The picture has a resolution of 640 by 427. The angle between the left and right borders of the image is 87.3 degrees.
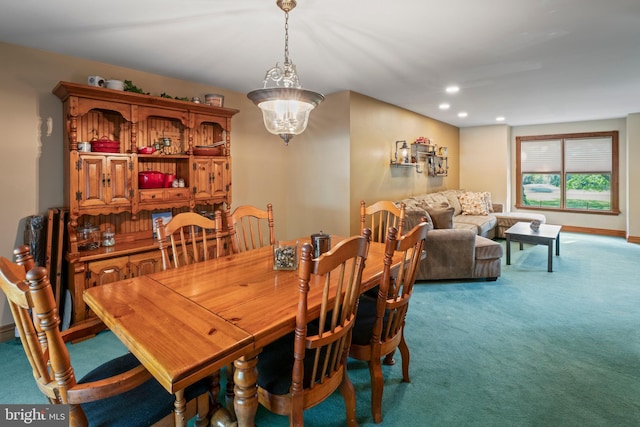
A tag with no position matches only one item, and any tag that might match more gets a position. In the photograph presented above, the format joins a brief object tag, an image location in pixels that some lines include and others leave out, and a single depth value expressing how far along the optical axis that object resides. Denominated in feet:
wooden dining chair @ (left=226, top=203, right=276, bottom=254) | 8.26
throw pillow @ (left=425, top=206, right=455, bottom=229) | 13.76
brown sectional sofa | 13.12
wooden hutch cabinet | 9.28
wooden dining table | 3.66
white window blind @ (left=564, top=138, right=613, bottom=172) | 22.63
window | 22.68
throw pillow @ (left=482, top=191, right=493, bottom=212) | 22.72
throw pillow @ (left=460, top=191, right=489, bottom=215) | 21.83
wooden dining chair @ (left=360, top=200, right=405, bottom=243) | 9.27
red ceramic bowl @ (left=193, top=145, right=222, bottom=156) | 12.12
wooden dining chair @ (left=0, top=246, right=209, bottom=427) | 3.41
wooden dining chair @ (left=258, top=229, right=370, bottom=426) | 4.27
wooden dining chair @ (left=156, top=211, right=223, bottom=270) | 6.85
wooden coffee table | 14.60
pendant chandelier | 6.05
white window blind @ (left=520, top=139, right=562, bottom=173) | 24.27
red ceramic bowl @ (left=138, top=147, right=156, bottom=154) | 10.89
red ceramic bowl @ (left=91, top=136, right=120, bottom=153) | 9.85
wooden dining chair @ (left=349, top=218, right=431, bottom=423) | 5.57
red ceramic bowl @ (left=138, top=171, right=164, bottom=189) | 10.92
